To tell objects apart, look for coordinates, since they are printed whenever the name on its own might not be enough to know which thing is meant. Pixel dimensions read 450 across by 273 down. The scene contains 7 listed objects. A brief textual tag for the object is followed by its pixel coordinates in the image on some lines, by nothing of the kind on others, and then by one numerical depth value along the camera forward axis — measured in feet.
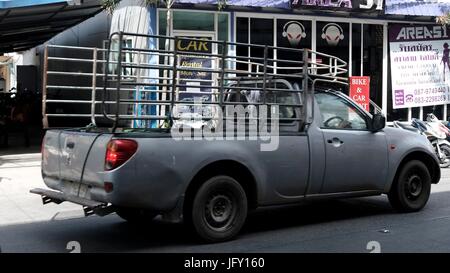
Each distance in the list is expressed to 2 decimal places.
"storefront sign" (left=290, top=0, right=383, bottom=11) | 52.63
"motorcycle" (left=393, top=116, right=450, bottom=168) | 44.37
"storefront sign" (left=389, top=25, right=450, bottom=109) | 60.18
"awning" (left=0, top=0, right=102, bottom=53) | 42.80
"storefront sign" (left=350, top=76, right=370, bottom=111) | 51.53
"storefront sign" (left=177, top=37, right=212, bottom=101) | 45.24
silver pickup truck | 18.71
